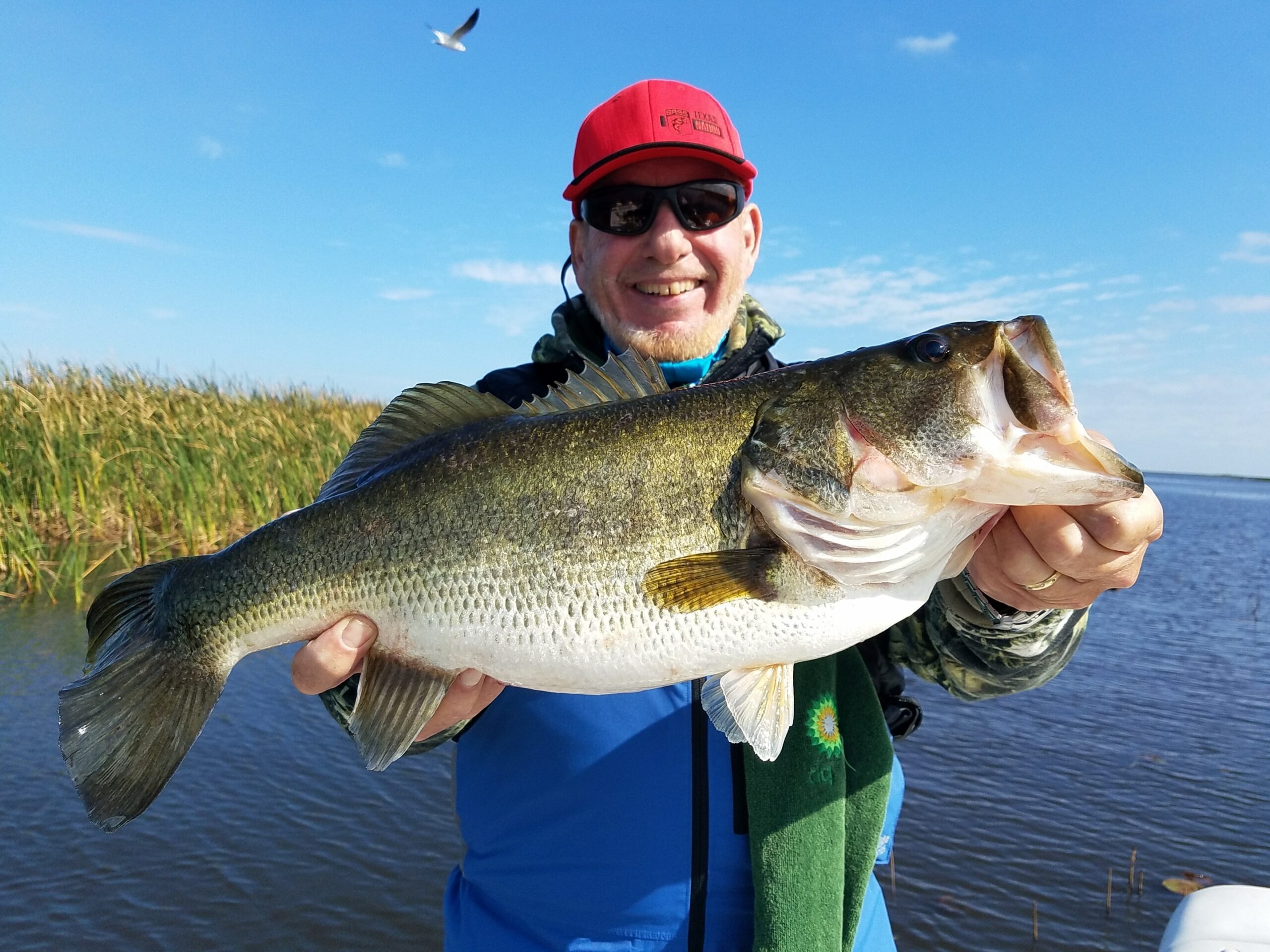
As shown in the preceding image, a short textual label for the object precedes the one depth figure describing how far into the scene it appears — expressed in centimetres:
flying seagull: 771
